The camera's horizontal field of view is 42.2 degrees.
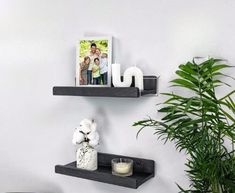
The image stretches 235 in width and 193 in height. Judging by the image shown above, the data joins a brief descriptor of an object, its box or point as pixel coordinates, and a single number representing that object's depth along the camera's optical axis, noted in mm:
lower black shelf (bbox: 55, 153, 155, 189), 1290
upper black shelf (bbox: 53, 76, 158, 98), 1261
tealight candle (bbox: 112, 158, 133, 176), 1337
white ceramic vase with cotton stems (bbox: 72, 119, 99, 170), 1427
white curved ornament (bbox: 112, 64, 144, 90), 1352
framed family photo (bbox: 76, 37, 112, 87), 1443
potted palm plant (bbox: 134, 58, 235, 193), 1055
